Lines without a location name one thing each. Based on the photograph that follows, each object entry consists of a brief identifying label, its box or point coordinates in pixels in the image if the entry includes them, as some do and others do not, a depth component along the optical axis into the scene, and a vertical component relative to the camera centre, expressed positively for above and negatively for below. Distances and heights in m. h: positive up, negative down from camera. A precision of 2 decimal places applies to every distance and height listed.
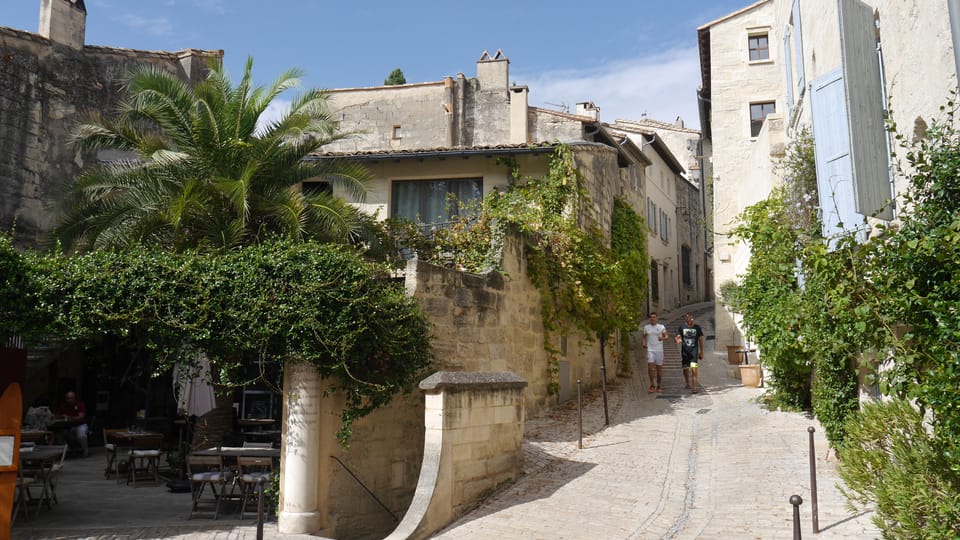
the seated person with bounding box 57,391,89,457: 15.48 -0.92
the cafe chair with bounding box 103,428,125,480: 12.89 -1.40
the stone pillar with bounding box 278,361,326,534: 9.18 -1.00
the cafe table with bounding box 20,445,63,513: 10.05 -1.25
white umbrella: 12.35 -0.48
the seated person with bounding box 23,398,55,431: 14.37 -0.89
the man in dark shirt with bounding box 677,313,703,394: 16.39 +0.44
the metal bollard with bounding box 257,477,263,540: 7.03 -1.33
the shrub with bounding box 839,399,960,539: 5.50 -0.85
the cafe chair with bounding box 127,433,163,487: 12.27 -1.50
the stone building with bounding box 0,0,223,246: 18.50 +6.90
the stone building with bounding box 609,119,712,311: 29.88 +7.06
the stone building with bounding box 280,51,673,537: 10.20 +3.77
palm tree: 11.40 +3.08
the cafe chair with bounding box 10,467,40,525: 9.47 -1.58
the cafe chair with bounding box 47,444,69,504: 10.29 -1.41
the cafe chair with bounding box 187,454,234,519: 10.11 -1.44
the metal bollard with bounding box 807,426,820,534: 7.31 -1.25
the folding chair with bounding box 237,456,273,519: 9.87 -1.39
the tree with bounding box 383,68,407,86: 37.84 +14.47
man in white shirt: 16.39 +0.59
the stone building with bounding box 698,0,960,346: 7.13 +3.10
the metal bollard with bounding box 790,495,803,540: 5.93 -1.14
